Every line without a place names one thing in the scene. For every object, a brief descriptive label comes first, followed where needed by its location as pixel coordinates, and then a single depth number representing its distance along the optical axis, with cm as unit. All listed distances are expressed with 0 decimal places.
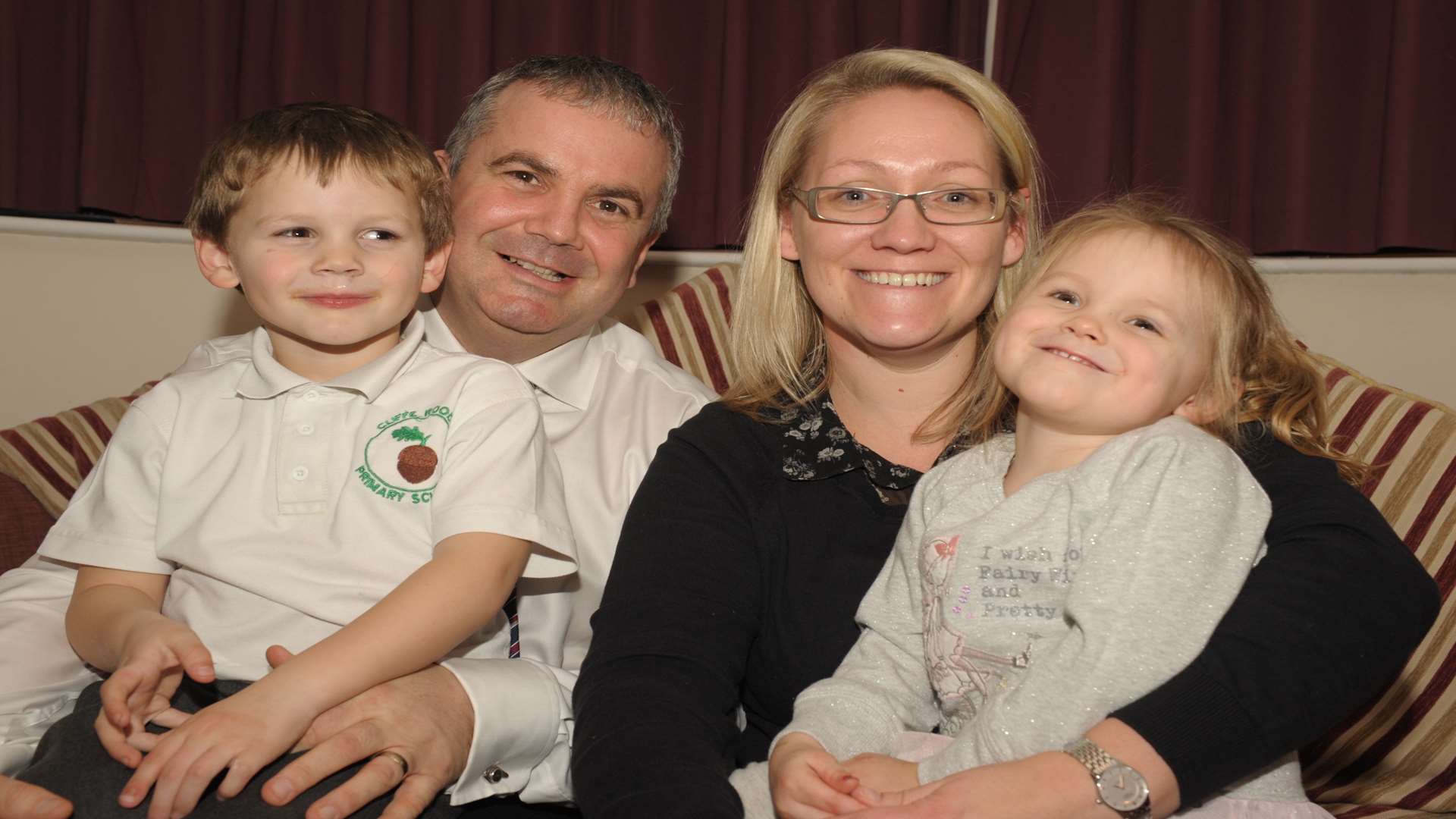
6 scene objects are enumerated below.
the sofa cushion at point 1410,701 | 188
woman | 127
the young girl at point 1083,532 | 128
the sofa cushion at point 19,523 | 195
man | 200
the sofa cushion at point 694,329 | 250
